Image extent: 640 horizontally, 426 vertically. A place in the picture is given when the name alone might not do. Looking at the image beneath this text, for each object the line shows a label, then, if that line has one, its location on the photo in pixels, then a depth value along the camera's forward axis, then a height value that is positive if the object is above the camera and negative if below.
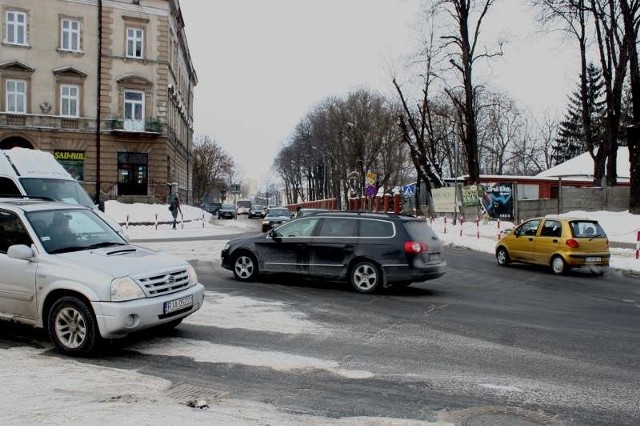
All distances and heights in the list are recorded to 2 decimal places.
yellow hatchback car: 15.56 -0.72
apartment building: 40.62 +9.22
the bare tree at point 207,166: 94.69 +8.48
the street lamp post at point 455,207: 33.89 +0.62
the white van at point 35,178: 14.38 +0.95
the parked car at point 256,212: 64.50 +0.52
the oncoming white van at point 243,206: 83.09 +1.56
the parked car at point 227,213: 60.77 +0.38
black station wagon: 10.94 -0.65
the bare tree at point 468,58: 34.41 +9.45
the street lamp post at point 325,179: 77.66 +5.40
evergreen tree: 60.56 +11.01
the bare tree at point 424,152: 38.88 +4.55
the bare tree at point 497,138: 73.44 +10.66
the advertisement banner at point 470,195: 33.13 +1.26
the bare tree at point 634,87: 26.16 +5.84
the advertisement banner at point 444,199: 36.00 +1.15
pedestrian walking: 34.28 +0.55
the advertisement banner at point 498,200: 31.91 +0.96
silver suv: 6.22 -0.74
